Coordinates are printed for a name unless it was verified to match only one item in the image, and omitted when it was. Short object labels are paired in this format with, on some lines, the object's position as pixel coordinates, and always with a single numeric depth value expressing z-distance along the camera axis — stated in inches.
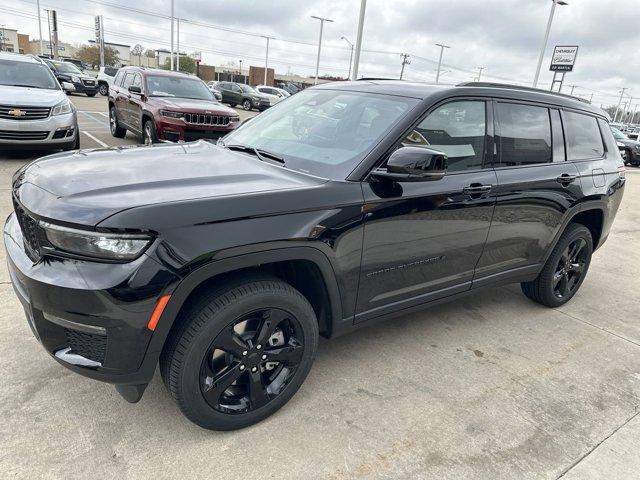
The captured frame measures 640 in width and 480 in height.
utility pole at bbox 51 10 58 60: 2592.0
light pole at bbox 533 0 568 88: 895.2
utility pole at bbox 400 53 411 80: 2227.9
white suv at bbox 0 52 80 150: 290.2
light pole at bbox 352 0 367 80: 745.6
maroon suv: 339.3
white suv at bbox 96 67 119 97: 1023.6
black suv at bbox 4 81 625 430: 77.6
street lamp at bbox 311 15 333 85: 1761.8
